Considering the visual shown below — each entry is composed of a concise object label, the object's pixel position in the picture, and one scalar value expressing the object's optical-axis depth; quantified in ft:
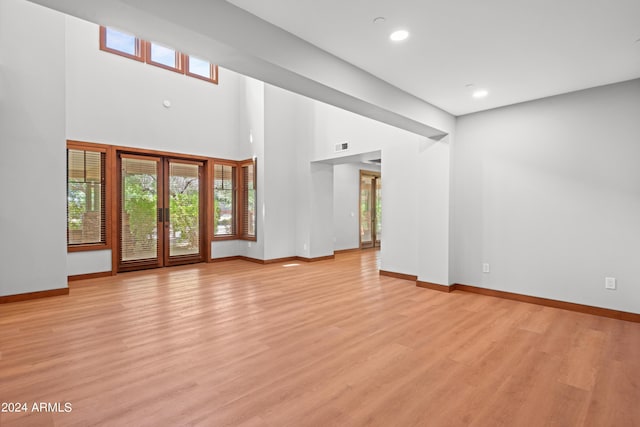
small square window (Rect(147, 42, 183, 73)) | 21.40
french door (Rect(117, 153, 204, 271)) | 20.58
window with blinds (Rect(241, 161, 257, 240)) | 24.45
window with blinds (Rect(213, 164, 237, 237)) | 24.81
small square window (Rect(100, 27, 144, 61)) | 19.58
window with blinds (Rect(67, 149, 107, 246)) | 18.07
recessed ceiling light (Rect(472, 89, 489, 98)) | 12.75
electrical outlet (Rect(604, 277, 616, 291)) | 12.02
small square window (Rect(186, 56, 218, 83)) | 23.32
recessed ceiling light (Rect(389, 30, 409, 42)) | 8.68
